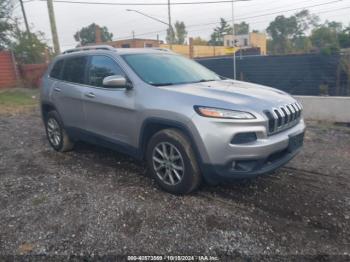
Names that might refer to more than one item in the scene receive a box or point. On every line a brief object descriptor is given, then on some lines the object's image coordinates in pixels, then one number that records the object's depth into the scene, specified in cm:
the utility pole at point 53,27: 1562
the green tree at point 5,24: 2036
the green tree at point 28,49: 2092
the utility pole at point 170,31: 2600
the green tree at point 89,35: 7500
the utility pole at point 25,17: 2617
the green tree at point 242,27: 8105
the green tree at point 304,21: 7225
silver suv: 338
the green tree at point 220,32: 7775
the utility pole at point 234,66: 1199
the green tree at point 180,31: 7894
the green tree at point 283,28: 7225
